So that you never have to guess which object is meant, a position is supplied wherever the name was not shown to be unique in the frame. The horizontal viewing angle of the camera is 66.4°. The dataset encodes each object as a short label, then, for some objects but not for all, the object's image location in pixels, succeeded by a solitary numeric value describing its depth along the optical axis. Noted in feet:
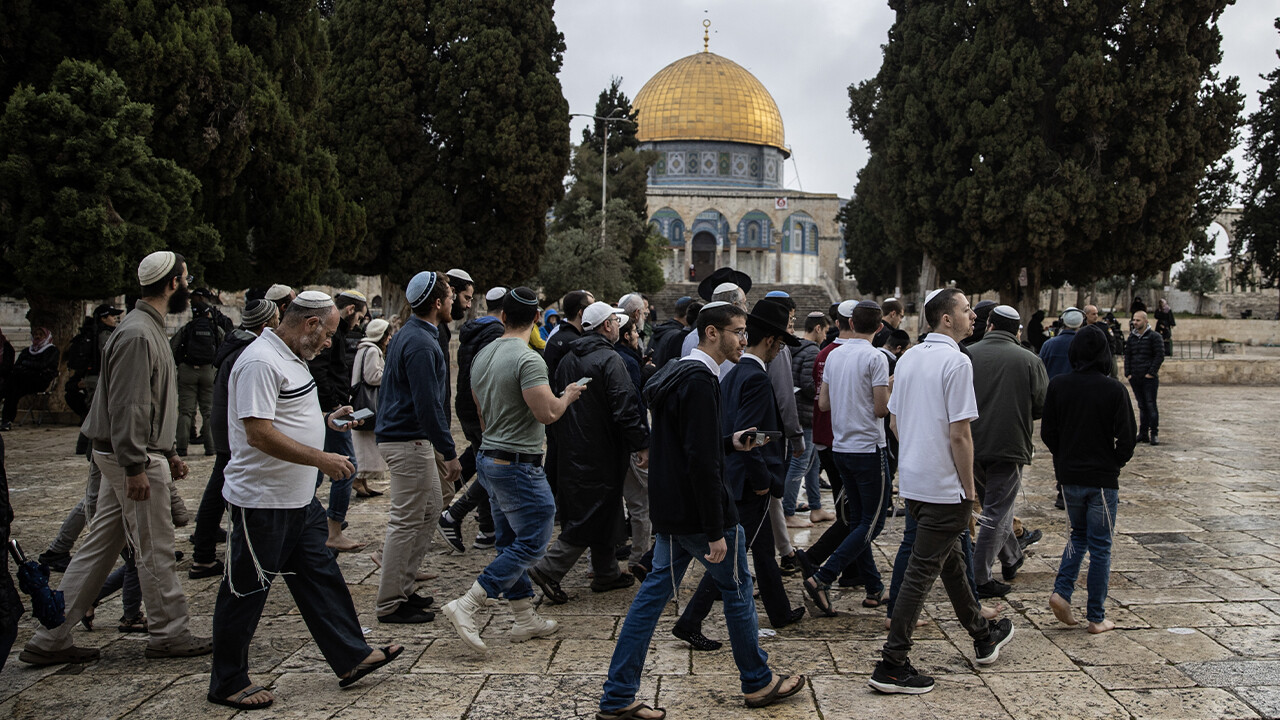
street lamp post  102.85
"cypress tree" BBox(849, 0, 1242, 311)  73.72
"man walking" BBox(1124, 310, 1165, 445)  36.83
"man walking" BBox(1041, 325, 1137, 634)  15.69
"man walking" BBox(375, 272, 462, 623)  15.94
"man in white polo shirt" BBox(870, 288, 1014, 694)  13.25
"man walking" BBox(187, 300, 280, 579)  16.90
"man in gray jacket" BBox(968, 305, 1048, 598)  17.26
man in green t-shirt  15.14
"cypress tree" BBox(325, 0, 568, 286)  70.18
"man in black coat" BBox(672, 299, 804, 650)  14.51
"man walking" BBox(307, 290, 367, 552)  20.84
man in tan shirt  14.02
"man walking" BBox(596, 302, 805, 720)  11.93
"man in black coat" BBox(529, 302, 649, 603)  17.16
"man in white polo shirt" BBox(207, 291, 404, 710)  12.18
